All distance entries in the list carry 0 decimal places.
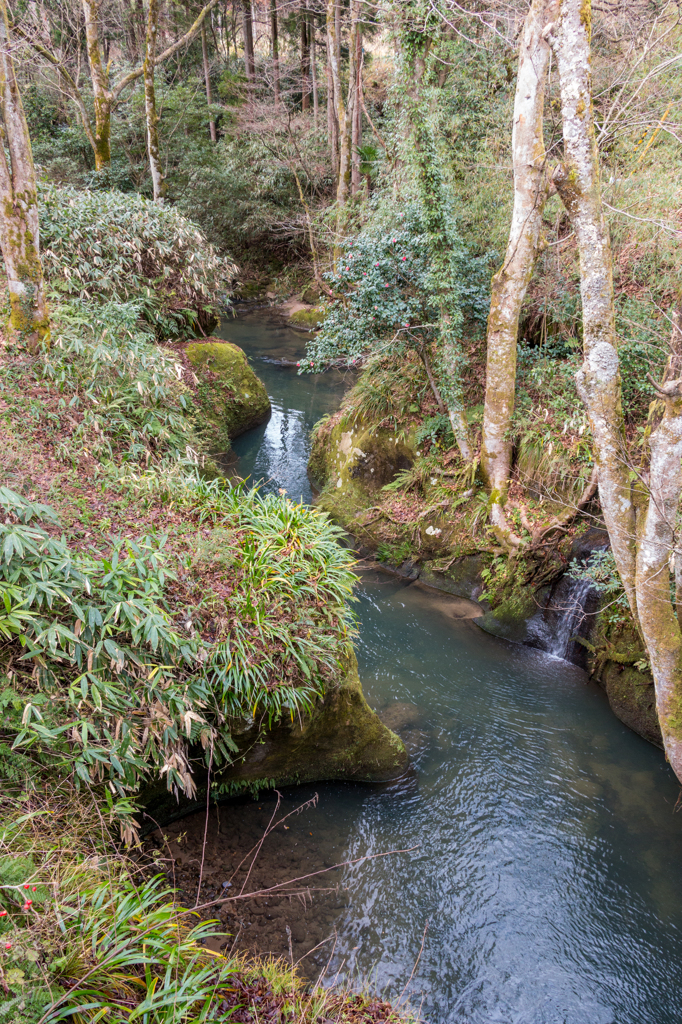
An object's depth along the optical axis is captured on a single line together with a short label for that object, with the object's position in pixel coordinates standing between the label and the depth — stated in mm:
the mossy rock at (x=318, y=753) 4574
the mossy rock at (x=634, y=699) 6098
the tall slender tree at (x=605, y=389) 4910
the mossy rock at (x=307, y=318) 19156
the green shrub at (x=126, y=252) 8719
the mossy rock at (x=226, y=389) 11281
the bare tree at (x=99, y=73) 13227
